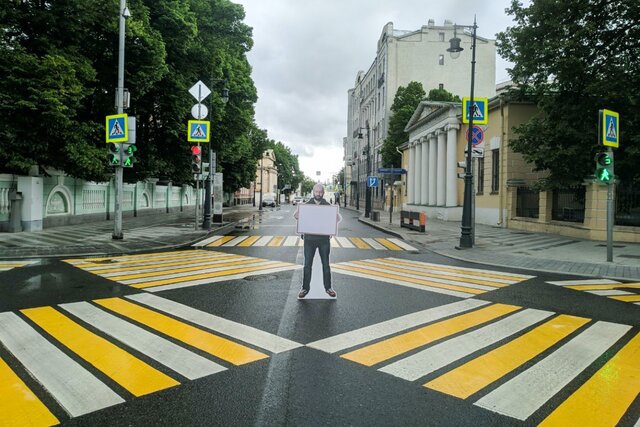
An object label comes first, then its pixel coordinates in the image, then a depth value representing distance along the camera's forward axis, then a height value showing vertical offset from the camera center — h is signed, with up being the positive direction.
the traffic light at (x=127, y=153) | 14.71 +1.54
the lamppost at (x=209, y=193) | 20.55 +0.26
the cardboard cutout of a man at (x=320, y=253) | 7.15 -0.93
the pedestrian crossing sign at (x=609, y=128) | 11.59 +2.07
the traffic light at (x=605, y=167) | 11.51 +0.98
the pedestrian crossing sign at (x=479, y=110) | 15.37 +3.29
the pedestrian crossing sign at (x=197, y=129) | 17.80 +2.88
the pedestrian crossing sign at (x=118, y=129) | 14.26 +2.30
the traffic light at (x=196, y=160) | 18.10 +1.63
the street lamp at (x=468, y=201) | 15.16 +0.03
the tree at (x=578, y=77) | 15.90 +4.95
